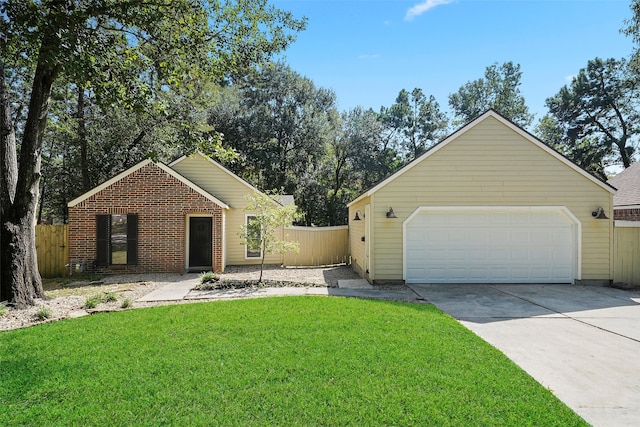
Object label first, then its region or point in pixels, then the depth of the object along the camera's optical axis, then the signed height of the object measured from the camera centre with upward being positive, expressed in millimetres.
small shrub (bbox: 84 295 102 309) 7699 -1925
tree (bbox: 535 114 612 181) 27094 +5482
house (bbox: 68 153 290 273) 12562 -169
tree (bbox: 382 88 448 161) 32219 +8848
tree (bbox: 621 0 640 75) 12964 +7298
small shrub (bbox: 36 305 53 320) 6746 -1897
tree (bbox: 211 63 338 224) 26172 +6600
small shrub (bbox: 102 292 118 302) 8230 -1933
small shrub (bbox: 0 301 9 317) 6959 -1894
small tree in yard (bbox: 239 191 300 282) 11141 -258
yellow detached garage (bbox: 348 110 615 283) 10391 +17
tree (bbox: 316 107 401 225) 29297 +5026
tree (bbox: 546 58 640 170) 25297 +7856
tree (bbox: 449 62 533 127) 31422 +11294
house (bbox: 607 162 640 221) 13952 +784
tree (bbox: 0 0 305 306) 6691 +3599
